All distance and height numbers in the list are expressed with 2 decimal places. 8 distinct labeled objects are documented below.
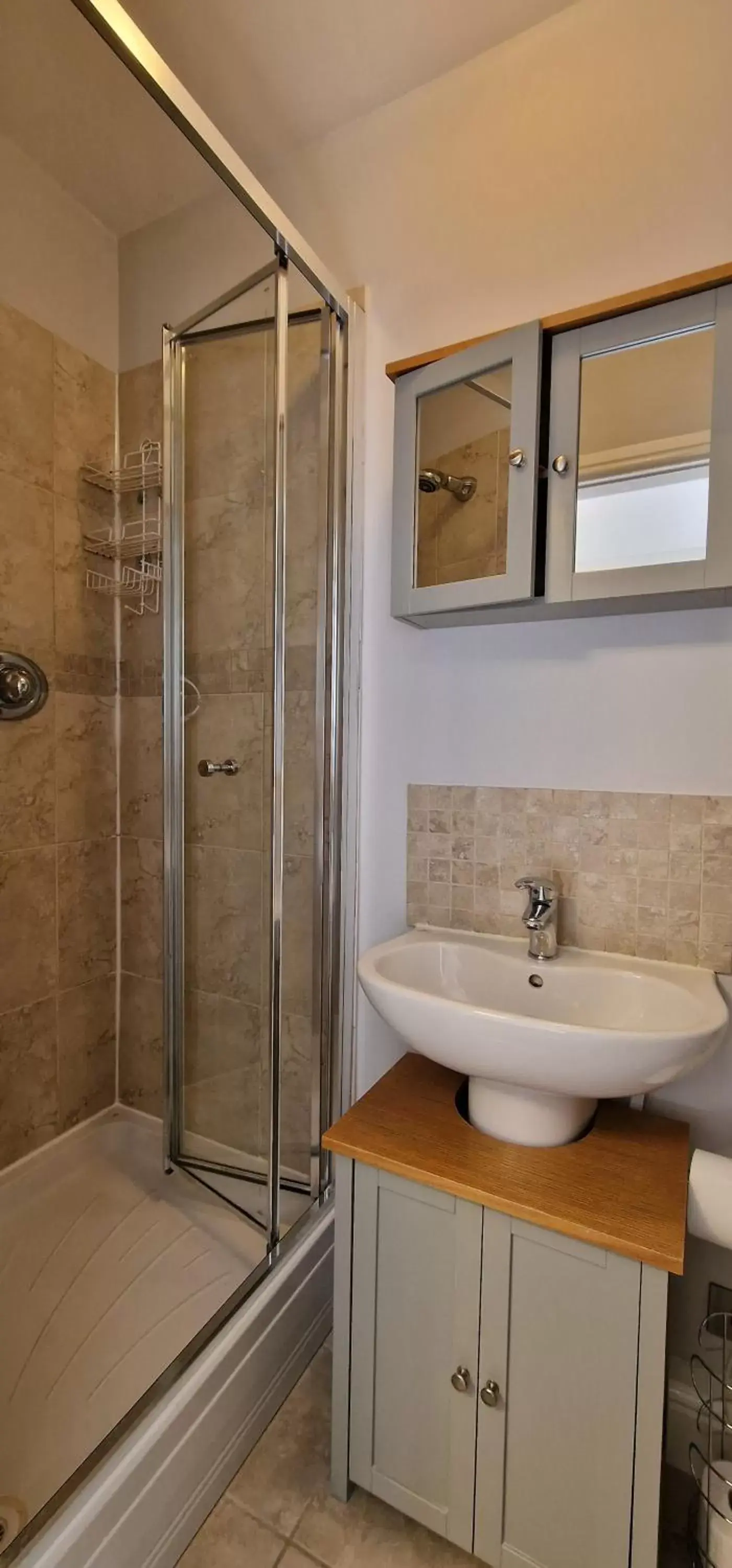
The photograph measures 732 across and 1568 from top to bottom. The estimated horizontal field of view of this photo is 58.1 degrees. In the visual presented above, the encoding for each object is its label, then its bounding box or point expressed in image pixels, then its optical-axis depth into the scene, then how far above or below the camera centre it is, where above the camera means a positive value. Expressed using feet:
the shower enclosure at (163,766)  4.05 -0.19
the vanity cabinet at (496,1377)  2.65 -2.77
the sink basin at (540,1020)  2.71 -1.30
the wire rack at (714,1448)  2.84 -3.36
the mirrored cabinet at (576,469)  3.23 +1.49
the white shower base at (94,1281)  3.51 -3.65
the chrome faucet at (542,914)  3.76 -0.95
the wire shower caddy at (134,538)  5.49 +1.70
